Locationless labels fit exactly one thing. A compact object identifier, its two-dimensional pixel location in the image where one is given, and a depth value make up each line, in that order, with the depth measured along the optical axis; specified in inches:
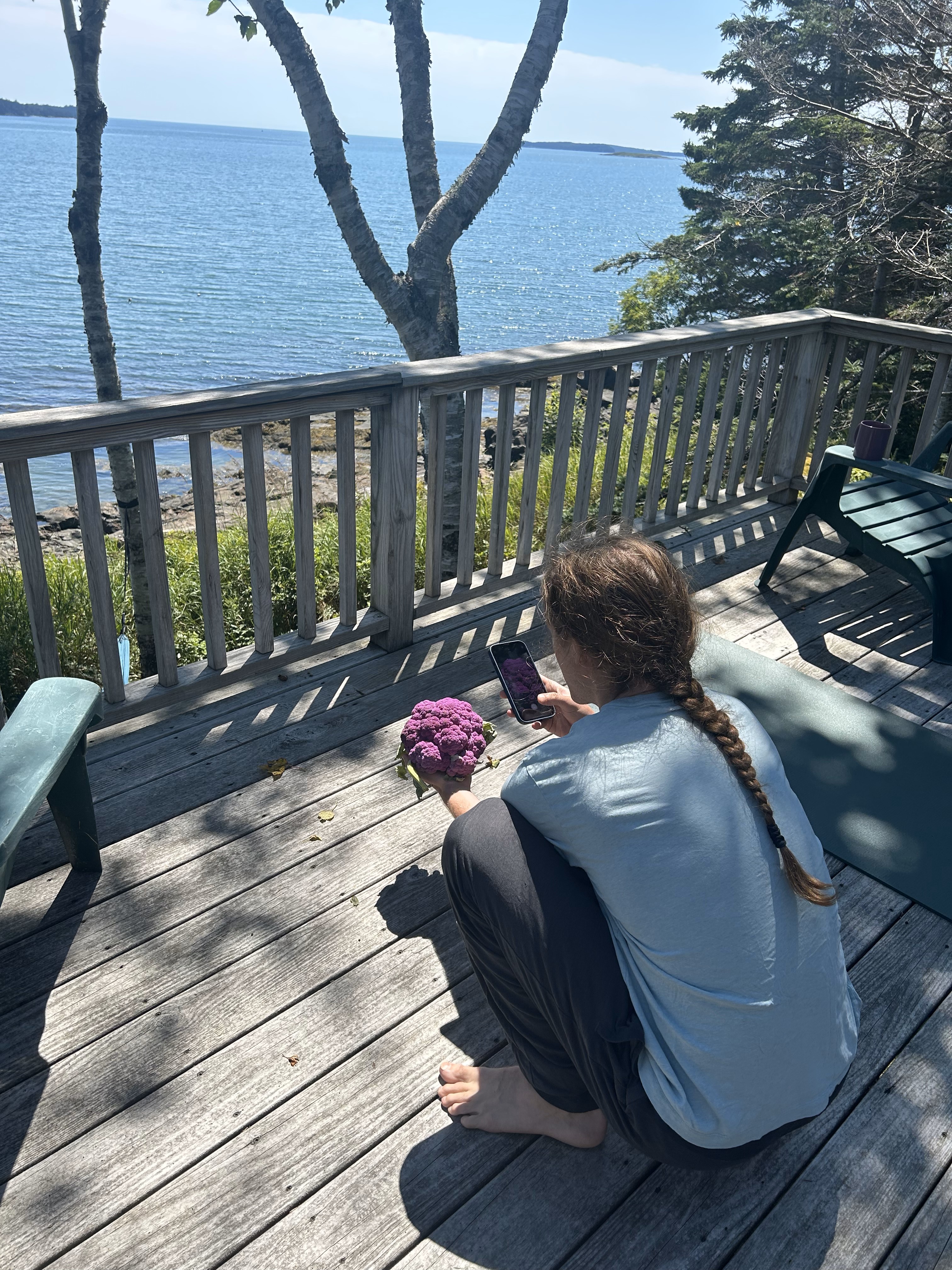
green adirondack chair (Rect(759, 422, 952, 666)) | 134.0
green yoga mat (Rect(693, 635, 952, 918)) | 95.7
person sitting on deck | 50.2
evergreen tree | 293.6
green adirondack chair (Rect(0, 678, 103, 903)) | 66.4
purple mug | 146.3
